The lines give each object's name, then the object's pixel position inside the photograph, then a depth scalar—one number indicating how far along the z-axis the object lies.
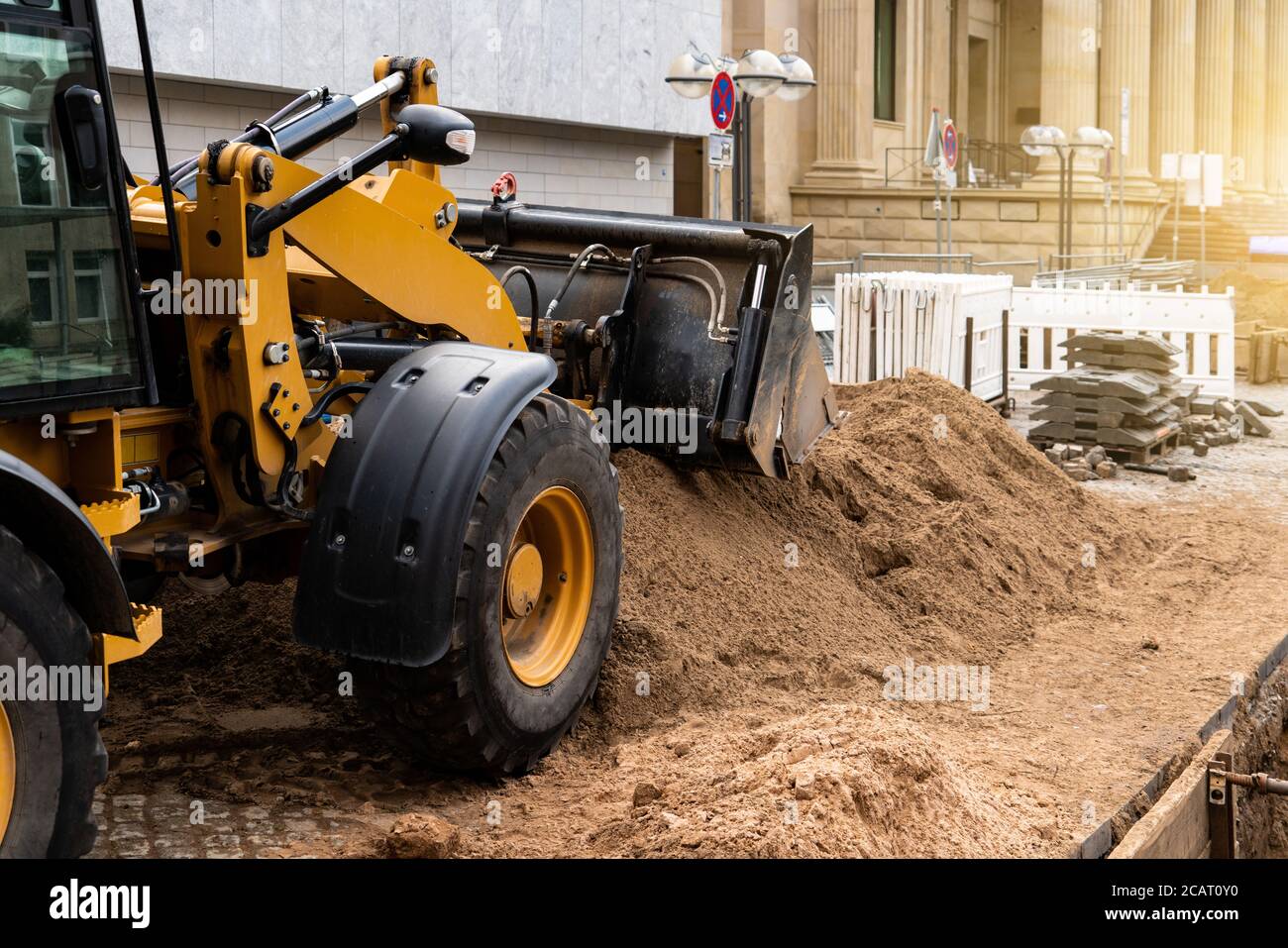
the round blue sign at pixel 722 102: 13.83
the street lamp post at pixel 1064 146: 27.97
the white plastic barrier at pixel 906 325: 15.42
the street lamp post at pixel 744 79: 15.43
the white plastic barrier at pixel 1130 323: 16.33
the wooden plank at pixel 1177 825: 4.70
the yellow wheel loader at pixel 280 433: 3.87
